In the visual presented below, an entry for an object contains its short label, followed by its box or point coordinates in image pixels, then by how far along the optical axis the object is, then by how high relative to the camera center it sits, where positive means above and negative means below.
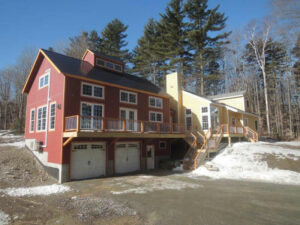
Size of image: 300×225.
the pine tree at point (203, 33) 29.23 +14.75
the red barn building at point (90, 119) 11.96 +0.86
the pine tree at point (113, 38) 33.80 +16.56
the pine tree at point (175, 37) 30.09 +14.62
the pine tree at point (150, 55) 31.80 +12.87
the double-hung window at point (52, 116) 12.97 +1.11
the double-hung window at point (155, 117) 17.60 +1.36
